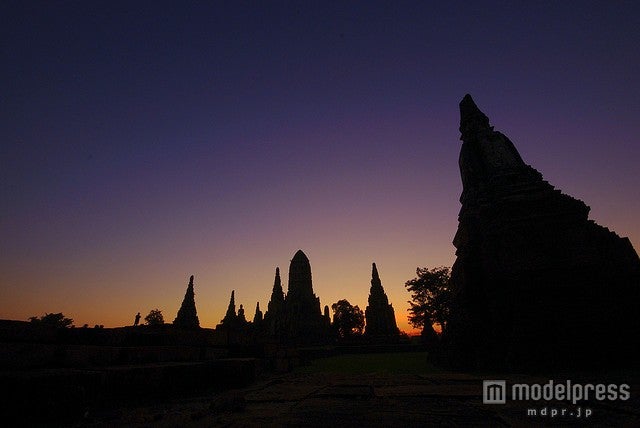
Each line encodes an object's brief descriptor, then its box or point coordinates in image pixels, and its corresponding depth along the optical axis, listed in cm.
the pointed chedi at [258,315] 5821
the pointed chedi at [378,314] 3093
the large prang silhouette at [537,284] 658
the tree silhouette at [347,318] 4972
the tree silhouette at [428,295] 3153
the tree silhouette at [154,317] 5434
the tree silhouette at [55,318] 4293
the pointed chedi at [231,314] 5128
